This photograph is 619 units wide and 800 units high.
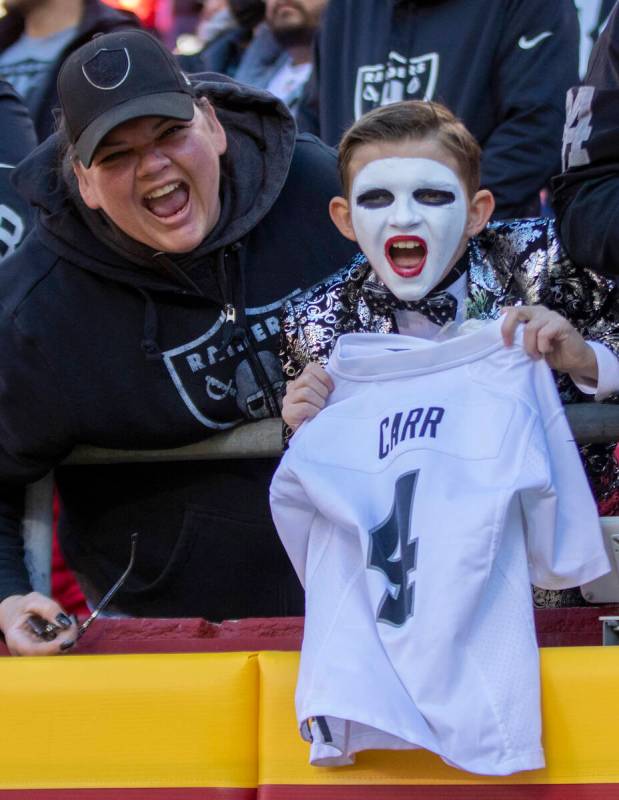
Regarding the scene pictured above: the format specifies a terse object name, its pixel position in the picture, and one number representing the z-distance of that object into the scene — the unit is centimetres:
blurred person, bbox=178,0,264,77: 968
